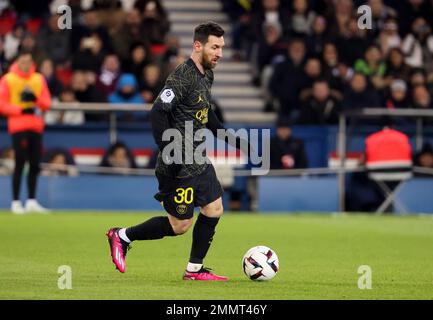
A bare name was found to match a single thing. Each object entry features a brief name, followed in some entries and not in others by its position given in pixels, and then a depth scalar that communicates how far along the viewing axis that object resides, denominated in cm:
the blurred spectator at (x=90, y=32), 2333
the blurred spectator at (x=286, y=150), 2144
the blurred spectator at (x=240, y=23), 2608
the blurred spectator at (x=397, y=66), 2453
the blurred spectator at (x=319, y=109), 2248
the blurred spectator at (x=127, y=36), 2342
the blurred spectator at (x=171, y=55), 2269
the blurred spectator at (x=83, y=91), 2195
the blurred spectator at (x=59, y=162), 2091
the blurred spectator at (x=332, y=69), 2359
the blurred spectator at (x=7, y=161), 2086
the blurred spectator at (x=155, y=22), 2409
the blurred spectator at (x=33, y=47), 2091
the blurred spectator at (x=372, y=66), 2392
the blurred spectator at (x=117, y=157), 2112
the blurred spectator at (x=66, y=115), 2156
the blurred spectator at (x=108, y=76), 2242
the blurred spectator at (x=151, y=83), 2219
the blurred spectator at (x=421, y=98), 2305
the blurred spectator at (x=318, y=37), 2480
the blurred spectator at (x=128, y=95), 2214
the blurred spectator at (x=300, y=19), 2550
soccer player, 988
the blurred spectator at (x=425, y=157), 2166
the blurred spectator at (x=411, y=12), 2659
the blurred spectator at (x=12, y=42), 2278
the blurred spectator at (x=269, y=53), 2470
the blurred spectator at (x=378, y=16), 2580
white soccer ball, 1015
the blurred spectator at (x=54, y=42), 2331
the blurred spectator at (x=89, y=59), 2256
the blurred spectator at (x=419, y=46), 2570
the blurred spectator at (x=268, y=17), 2555
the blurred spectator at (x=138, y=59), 2291
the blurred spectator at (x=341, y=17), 2519
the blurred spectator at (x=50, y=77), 2205
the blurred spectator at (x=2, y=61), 2227
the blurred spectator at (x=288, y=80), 2342
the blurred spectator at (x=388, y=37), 2530
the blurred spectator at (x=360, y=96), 2281
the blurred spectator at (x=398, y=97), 2320
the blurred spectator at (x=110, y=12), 2422
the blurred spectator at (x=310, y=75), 2348
